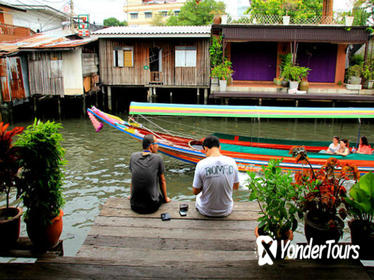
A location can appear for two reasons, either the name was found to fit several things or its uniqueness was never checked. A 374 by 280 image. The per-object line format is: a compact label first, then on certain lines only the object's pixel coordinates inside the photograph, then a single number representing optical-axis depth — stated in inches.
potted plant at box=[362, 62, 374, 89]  695.7
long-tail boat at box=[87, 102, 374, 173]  361.4
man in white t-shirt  162.6
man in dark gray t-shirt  172.1
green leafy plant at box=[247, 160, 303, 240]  116.8
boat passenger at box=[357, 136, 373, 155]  361.7
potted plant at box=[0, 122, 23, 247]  127.7
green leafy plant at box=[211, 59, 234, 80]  713.0
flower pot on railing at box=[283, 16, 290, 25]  691.5
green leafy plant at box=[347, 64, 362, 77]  717.9
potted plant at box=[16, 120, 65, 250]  132.0
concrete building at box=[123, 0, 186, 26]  2276.1
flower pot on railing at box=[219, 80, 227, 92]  703.4
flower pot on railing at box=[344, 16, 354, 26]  679.4
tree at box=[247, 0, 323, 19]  907.4
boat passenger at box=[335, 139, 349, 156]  358.3
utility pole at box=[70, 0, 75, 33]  876.0
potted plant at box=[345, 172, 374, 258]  109.7
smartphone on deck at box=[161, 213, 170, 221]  165.0
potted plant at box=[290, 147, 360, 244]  117.5
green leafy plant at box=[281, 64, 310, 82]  687.7
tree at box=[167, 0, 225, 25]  1544.0
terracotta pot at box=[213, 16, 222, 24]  714.8
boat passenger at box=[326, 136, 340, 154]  366.4
